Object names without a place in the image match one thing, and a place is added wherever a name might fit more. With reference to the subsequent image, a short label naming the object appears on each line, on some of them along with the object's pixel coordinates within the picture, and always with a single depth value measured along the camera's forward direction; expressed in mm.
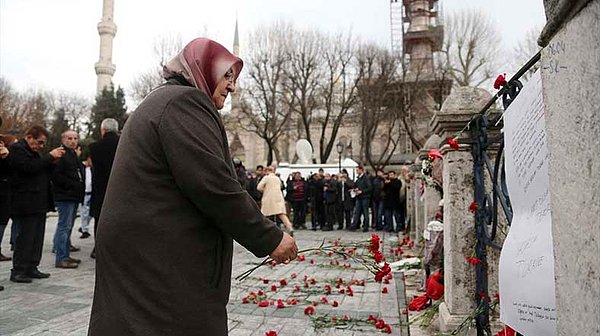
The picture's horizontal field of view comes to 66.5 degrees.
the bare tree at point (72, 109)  45994
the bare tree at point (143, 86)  29014
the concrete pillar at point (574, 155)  1052
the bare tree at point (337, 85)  32344
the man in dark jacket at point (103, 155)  7031
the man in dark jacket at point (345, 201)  15086
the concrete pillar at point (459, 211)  3479
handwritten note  1858
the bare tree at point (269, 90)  31219
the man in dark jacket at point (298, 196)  15352
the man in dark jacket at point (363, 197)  14414
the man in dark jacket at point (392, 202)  13852
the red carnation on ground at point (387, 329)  3990
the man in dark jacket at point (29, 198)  5957
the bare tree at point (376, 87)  31719
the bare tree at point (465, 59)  32688
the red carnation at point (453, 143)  3340
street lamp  23859
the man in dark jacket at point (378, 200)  14367
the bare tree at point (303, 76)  31406
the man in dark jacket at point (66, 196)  7066
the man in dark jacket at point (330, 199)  14898
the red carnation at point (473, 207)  3209
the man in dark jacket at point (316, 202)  15273
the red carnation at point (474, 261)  3266
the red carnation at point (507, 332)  2793
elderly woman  1863
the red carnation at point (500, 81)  2572
